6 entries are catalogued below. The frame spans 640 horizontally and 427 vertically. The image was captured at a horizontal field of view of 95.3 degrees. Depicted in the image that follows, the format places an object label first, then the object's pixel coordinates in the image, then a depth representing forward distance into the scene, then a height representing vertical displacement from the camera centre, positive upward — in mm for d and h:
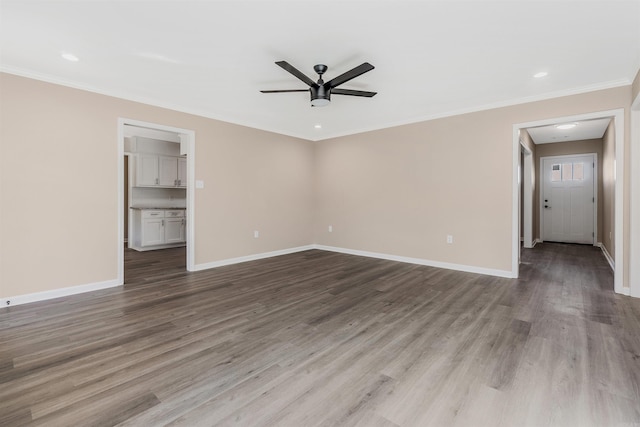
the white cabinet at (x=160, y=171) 6316 +1006
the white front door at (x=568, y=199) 6676 +421
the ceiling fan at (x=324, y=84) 2579 +1301
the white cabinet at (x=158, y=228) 6113 -291
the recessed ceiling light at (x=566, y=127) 5363 +1671
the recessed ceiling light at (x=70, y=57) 2725 +1503
